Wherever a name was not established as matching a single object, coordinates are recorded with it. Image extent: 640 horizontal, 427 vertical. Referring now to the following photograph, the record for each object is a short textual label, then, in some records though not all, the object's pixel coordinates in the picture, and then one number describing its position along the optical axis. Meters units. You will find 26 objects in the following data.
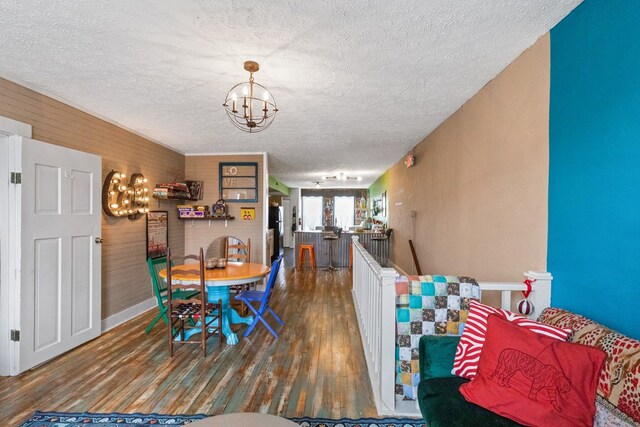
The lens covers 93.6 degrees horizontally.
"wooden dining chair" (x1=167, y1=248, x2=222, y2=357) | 2.85
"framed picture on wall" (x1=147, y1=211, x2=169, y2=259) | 4.34
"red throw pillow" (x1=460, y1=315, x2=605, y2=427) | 1.18
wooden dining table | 2.98
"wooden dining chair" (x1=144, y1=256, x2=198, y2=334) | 3.16
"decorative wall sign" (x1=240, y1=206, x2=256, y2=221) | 5.42
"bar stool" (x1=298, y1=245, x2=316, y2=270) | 7.35
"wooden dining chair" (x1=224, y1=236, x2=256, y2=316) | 4.11
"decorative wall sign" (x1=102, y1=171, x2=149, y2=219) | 3.53
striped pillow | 1.51
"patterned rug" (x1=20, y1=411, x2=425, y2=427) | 1.91
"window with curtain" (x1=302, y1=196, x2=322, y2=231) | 12.70
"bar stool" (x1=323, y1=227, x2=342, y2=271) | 7.26
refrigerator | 9.26
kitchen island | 7.72
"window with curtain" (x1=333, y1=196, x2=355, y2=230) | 12.63
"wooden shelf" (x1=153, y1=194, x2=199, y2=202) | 4.52
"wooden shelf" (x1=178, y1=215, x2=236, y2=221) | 5.15
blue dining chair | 3.23
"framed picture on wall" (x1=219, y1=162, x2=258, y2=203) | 5.41
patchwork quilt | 1.93
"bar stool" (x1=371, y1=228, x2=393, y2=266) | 7.62
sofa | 1.10
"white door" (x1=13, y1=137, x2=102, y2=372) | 2.57
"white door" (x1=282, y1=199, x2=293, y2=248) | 12.03
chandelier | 2.32
